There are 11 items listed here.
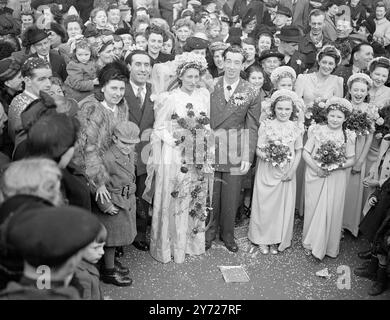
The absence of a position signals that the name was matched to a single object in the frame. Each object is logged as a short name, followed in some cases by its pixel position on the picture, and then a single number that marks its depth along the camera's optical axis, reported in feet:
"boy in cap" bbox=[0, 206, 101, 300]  7.18
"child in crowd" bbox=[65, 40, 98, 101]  18.80
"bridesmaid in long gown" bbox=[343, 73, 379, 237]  18.72
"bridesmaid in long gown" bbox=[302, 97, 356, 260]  17.61
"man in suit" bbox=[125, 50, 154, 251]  17.75
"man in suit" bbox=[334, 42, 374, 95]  23.09
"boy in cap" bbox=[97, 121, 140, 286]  15.02
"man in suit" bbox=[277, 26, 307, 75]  24.59
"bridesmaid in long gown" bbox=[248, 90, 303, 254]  17.78
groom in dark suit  18.08
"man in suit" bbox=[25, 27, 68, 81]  20.56
